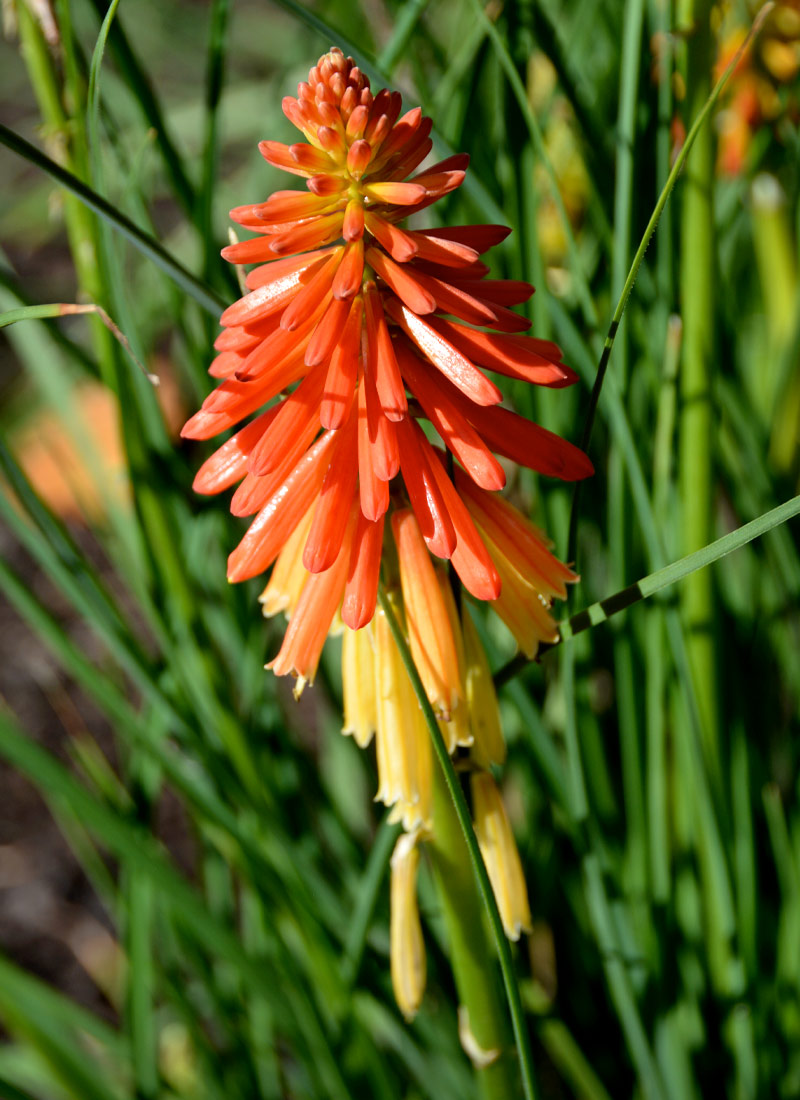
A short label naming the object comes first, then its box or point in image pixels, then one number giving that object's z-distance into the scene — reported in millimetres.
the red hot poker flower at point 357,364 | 490
